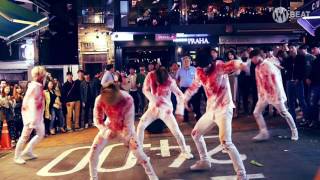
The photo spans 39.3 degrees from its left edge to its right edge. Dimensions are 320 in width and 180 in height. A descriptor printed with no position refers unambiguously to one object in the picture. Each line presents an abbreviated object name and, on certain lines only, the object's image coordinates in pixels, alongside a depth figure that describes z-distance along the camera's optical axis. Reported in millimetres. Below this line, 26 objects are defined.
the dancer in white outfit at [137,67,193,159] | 8898
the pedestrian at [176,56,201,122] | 13281
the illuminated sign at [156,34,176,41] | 27875
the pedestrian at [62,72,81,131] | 14203
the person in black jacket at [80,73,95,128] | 14661
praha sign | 28734
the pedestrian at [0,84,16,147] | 12203
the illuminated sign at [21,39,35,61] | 26125
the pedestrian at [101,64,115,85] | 14344
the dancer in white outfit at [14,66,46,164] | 9688
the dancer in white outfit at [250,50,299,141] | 9961
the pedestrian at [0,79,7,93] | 12956
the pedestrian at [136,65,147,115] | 17000
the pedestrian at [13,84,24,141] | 13008
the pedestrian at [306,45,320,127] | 11312
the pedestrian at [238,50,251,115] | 14203
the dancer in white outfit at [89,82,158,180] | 6863
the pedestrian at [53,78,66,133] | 13930
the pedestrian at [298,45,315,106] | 11836
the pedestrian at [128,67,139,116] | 16781
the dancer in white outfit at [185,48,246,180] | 7152
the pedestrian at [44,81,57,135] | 13477
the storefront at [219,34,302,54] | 28234
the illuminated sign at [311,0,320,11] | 11915
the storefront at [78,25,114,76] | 27516
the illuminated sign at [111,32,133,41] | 27094
